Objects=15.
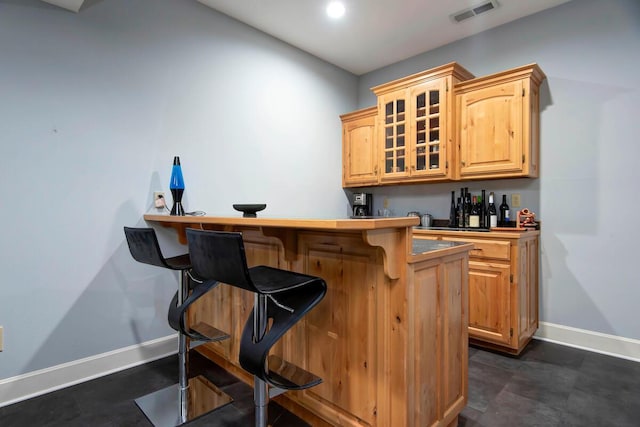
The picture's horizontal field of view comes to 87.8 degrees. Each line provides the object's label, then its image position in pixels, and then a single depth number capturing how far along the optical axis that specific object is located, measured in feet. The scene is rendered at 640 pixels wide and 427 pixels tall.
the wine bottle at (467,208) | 10.67
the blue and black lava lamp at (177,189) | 8.14
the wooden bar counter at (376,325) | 4.37
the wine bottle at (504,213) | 10.04
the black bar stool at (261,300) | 3.83
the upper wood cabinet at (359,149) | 12.52
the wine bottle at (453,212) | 11.03
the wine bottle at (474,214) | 10.27
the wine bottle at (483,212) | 10.28
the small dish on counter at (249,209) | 6.09
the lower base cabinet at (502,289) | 8.25
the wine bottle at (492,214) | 9.94
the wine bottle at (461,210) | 10.81
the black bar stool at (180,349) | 5.70
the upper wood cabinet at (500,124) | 8.81
